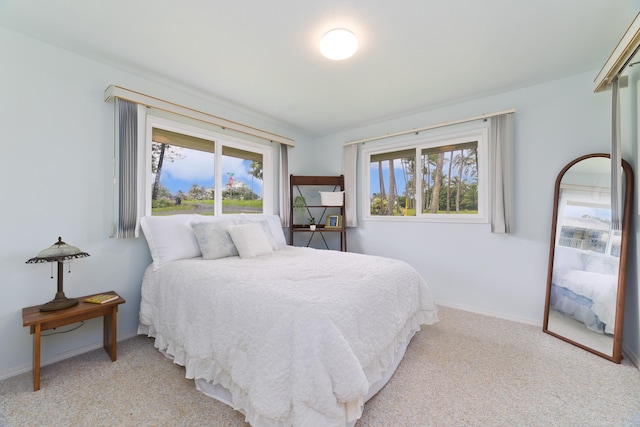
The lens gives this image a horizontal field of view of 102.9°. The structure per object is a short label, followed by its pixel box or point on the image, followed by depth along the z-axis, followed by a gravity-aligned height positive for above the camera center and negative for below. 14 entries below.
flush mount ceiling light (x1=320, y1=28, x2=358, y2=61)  1.84 +1.27
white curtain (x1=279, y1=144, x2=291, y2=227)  3.87 +0.39
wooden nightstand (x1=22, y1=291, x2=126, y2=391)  1.68 -0.74
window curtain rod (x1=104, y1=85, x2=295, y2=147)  2.22 +1.08
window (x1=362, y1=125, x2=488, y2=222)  3.06 +0.49
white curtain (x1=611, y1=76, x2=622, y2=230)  1.96 +0.41
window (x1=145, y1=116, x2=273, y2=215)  2.72 +0.52
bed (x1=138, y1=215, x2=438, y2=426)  1.19 -0.63
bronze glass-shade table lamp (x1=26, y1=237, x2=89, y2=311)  1.76 -0.31
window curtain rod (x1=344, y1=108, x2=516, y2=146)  2.75 +1.09
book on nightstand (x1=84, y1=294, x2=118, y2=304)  1.97 -0.67
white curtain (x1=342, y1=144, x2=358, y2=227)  3.91 +0.46
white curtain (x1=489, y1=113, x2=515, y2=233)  2.72 +0.44
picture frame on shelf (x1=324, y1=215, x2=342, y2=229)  3.99 -0.11
